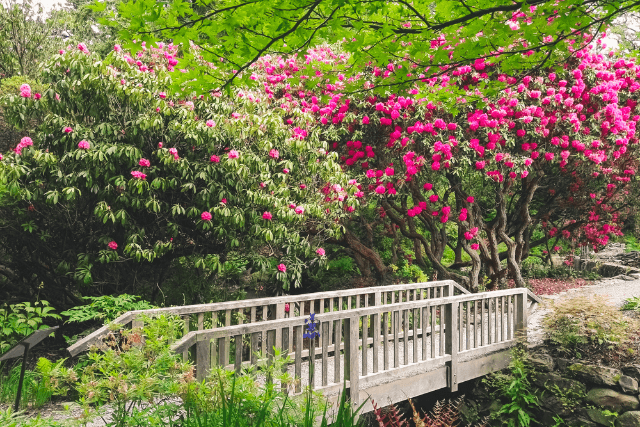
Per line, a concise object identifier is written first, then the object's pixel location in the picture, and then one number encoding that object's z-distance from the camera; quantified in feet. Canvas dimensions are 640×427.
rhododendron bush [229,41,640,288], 24.91
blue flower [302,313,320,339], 10.71
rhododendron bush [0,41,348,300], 17.90
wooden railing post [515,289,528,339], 21.40
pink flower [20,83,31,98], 17.65
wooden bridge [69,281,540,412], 12.60
